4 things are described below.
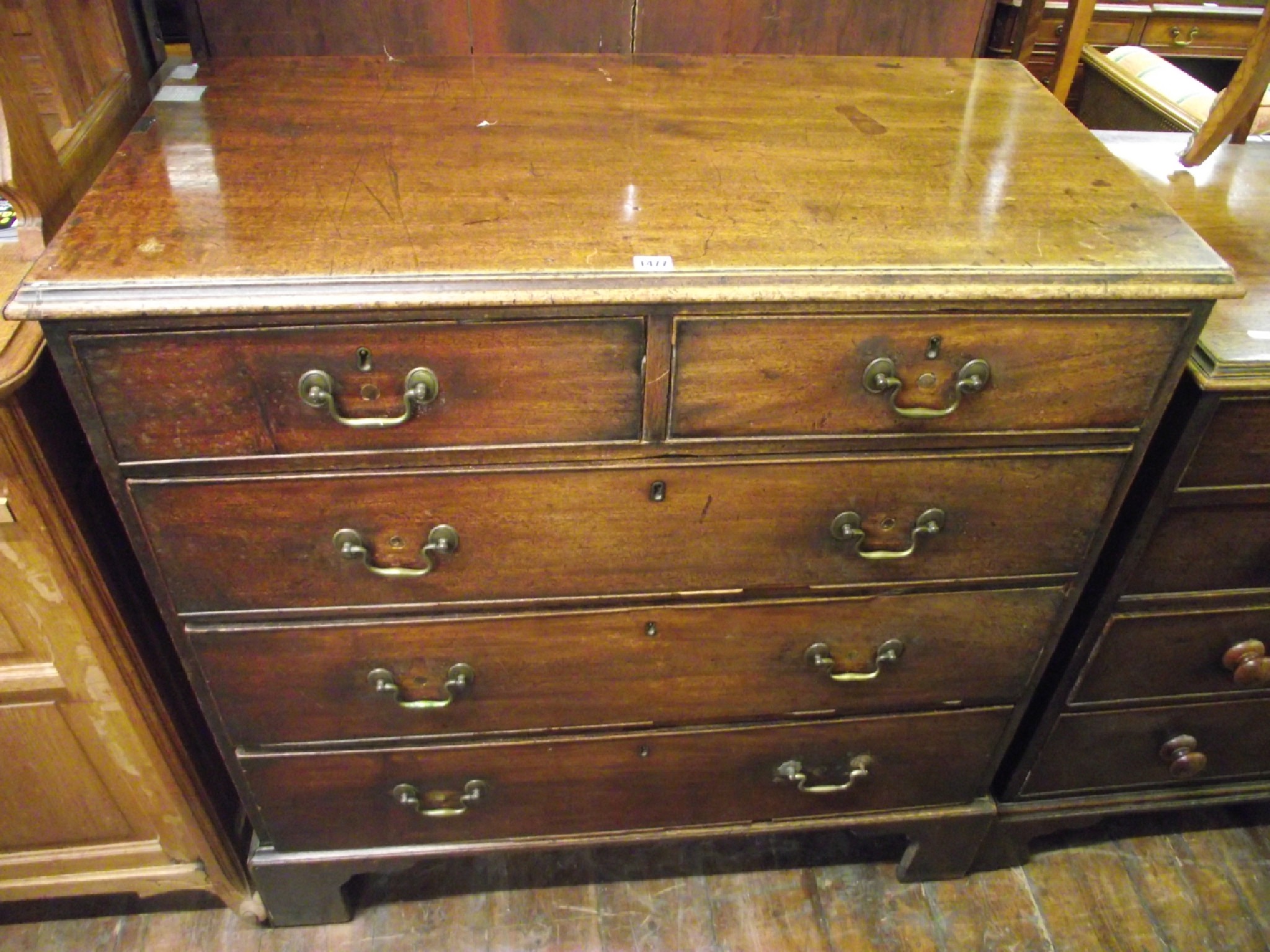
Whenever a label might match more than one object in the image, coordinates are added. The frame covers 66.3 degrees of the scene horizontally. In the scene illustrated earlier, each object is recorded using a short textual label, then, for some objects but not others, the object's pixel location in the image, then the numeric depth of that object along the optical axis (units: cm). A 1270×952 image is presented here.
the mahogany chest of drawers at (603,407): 85
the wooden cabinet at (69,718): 93
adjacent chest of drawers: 102
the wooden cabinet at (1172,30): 271
